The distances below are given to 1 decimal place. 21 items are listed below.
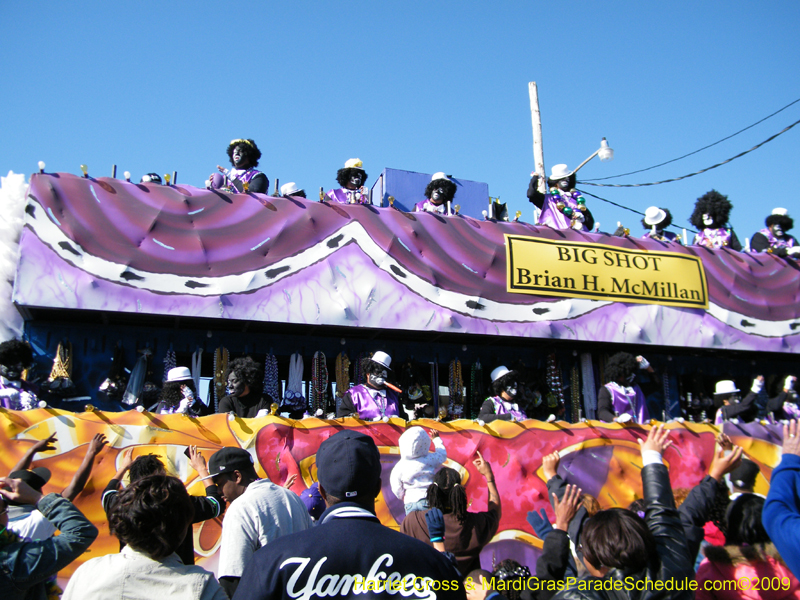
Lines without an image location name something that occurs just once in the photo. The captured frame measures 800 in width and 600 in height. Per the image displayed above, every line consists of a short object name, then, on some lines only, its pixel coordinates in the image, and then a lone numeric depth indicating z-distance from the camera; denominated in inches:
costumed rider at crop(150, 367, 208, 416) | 272.7
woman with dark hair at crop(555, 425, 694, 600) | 92.0
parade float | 223.6
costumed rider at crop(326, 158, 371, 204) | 378.3
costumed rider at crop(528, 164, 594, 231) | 393.7
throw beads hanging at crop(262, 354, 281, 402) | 324.5
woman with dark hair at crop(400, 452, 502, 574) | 132.4
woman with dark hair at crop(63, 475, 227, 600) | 86.8
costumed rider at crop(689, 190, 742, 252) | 448.4
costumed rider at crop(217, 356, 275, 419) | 245.3
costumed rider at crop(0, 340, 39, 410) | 249.6
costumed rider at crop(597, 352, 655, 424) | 293.9
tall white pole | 500.1
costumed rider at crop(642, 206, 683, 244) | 401.4
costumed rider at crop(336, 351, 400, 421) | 271.9
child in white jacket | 167.3
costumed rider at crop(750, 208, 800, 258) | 433.7
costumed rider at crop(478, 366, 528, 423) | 272.4
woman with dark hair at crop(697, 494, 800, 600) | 119.6
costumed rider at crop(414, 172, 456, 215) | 383.9
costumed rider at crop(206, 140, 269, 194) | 339.6
